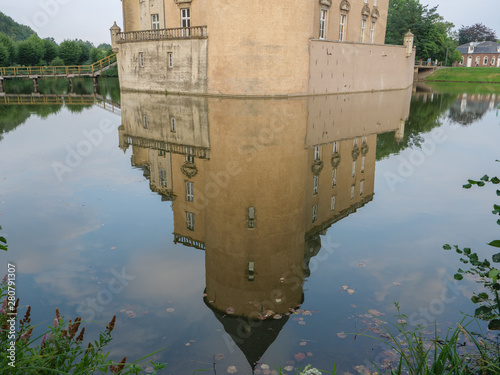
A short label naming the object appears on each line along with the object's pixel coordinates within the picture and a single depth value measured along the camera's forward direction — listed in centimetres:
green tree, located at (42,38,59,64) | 7606
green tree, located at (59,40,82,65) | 7675
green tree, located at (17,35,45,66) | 6994
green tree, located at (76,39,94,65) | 8033
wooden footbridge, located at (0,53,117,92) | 4232
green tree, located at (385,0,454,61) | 6444
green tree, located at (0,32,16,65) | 6825
